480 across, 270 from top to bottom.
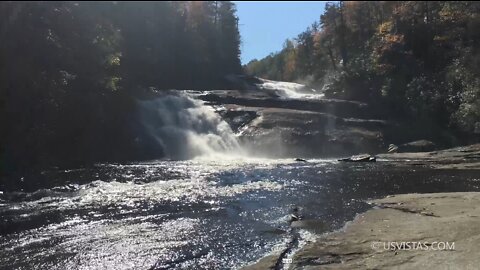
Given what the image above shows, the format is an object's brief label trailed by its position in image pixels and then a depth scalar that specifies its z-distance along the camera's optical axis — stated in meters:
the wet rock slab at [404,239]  7.29
